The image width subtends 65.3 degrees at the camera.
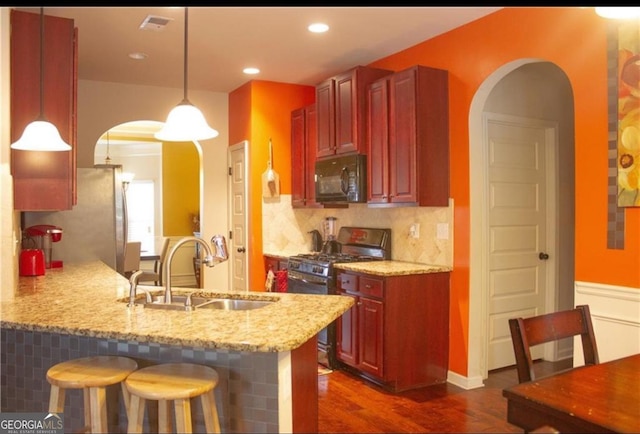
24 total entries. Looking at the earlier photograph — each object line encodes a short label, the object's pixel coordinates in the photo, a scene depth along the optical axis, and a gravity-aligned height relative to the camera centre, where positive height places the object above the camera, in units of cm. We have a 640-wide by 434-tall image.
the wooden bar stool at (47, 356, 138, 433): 193 -62
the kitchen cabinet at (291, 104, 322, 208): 521 +66
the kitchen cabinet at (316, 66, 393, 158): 433 +97
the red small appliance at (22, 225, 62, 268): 393 -16
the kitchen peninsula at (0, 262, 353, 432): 192 -56
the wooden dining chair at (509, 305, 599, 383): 175 -44
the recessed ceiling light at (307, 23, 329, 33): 382 +148
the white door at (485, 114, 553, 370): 409 -8
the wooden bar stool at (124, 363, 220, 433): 180 -62
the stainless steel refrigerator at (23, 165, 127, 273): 470 -3
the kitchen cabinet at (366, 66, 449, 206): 381 +63
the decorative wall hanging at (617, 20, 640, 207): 260 +54
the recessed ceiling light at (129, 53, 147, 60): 454 +150
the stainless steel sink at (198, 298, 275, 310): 269 -47
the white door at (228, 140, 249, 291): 553 +3
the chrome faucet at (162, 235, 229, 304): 242 -17
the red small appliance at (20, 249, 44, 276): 352 -31
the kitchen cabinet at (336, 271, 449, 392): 366 -85
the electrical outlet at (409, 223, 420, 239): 423 -11
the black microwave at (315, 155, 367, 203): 436 +36
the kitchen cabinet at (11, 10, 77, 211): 304 +73
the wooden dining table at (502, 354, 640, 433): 135 -54
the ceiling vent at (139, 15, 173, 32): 370 +149
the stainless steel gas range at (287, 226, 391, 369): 425 -40
